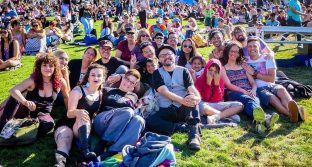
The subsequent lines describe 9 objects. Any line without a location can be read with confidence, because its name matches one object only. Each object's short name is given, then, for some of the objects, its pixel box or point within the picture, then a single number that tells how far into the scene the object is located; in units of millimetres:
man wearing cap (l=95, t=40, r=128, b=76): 6359
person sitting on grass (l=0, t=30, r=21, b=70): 9617
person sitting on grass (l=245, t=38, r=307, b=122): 5762
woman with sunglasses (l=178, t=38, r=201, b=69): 6898
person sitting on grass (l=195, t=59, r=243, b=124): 5738
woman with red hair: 4895
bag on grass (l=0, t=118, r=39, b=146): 4664
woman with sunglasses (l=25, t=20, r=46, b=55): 11594
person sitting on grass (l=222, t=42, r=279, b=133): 5977
